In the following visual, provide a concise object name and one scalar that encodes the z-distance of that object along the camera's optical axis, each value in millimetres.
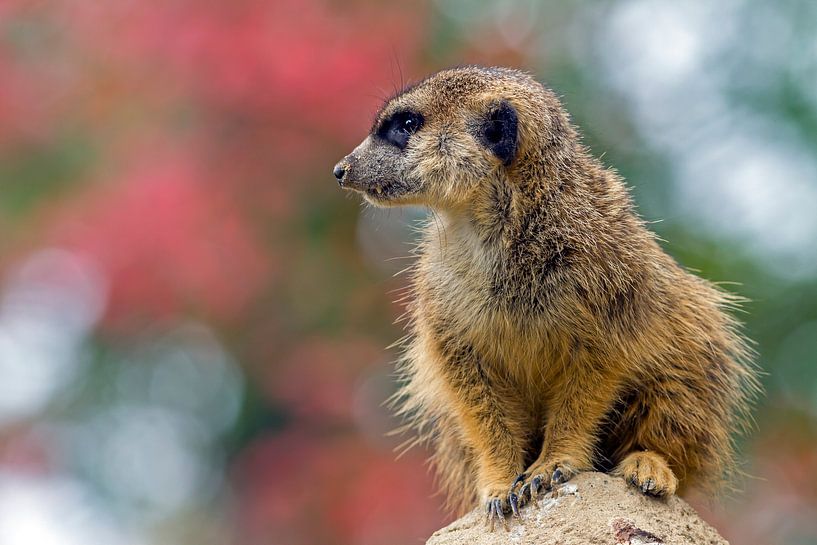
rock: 8281
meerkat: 9492
